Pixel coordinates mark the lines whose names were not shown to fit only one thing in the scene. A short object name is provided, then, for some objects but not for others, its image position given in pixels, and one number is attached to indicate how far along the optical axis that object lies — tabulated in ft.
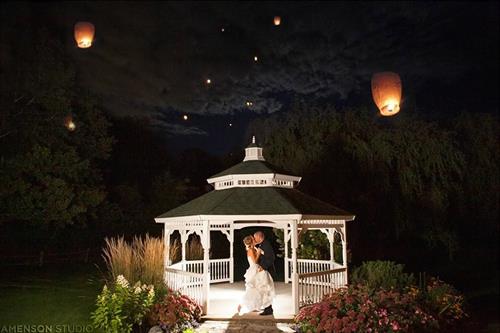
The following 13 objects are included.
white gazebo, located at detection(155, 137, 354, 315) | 34.06
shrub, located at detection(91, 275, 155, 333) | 28.74
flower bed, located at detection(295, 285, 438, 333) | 27.66
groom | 34.24
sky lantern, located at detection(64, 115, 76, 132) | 62.85
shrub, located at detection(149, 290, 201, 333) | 29.63
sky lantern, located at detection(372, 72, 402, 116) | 30.91
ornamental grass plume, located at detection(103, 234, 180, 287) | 32.07
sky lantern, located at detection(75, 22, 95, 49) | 40.98
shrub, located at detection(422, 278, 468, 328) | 35.15
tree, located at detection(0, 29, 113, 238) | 58.44
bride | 32.81
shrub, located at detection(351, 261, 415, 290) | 38.78
